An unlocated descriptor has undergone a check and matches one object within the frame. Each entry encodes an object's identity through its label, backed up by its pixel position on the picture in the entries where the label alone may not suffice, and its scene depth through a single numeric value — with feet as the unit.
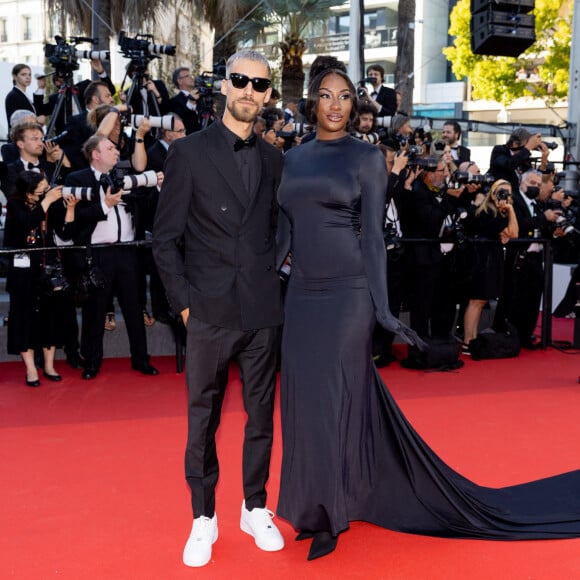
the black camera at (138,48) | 25.36
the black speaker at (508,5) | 30.53
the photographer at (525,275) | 26.45
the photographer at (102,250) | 21.15
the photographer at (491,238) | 24.95
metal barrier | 24.04
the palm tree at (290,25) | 52.16
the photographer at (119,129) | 22.27
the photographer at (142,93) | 26.03
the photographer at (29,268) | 20.44
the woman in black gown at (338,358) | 10.59
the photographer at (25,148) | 20.84
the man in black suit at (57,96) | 28.44
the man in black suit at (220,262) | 10.32
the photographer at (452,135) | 29.50
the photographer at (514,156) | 27.32
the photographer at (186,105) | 28.40
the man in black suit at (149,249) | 22.98
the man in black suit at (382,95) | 30.07
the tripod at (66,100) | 26.40
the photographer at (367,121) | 22.33
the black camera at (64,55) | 25.71
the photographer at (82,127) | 25.48
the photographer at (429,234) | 23.98
